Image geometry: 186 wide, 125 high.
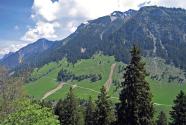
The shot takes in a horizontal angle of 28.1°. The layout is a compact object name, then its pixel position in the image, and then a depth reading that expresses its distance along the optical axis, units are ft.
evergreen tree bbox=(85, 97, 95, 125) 385.29
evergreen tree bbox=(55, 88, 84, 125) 305.32
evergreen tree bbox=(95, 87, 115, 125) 240.53
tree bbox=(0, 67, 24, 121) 302.92
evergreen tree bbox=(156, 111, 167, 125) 426.10
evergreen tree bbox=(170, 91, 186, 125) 227.20
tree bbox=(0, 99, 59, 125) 161.07
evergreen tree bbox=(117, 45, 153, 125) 170.09
